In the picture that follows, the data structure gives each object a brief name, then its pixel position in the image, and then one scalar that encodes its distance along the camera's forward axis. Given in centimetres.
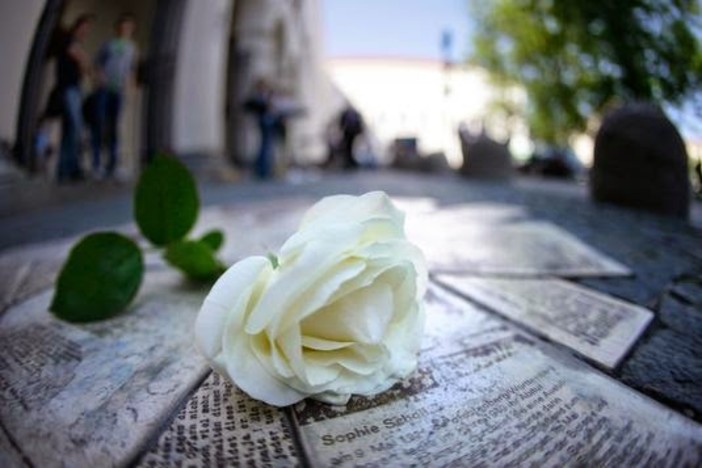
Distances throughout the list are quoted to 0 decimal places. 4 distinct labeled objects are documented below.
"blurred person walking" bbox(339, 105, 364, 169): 1066
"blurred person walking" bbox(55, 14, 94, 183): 404
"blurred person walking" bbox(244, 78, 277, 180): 735
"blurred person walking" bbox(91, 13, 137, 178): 485
